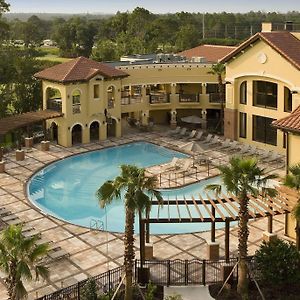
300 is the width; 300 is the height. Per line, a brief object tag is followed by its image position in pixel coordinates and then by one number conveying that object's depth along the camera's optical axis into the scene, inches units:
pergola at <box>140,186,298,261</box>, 813.9
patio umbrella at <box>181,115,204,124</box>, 1875.0
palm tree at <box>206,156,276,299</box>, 710.5
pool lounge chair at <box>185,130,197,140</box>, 1765.5
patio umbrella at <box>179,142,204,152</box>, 1519.4
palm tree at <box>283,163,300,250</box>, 774.5
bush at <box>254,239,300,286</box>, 748.6
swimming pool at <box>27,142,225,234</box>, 1122.7
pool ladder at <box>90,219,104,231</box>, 1052.0
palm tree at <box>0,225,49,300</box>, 603.4
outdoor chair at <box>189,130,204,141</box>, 1738.4
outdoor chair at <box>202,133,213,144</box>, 1702.8
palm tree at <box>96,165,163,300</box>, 681.0
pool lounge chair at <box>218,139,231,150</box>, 1649.9
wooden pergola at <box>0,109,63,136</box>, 1543.2
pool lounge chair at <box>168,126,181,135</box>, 1839.3
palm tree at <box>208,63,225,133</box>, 1743.4
